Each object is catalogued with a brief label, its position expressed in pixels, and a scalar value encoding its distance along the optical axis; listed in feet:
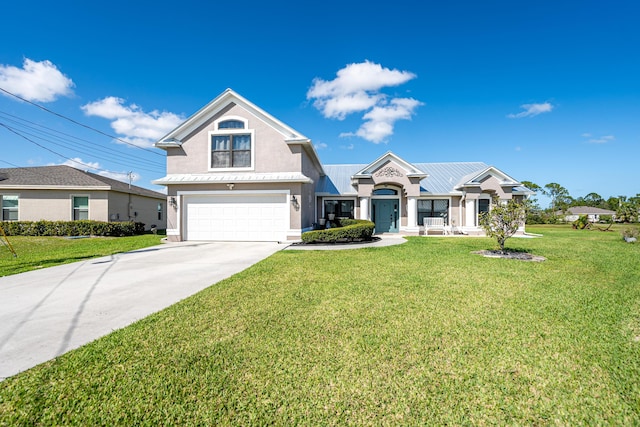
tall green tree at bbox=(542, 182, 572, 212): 198.70
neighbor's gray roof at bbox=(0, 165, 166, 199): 58.08
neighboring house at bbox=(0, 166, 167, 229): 58.18
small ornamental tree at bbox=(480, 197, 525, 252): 31.60
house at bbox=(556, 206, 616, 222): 197.05
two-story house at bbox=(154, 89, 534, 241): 44.16
